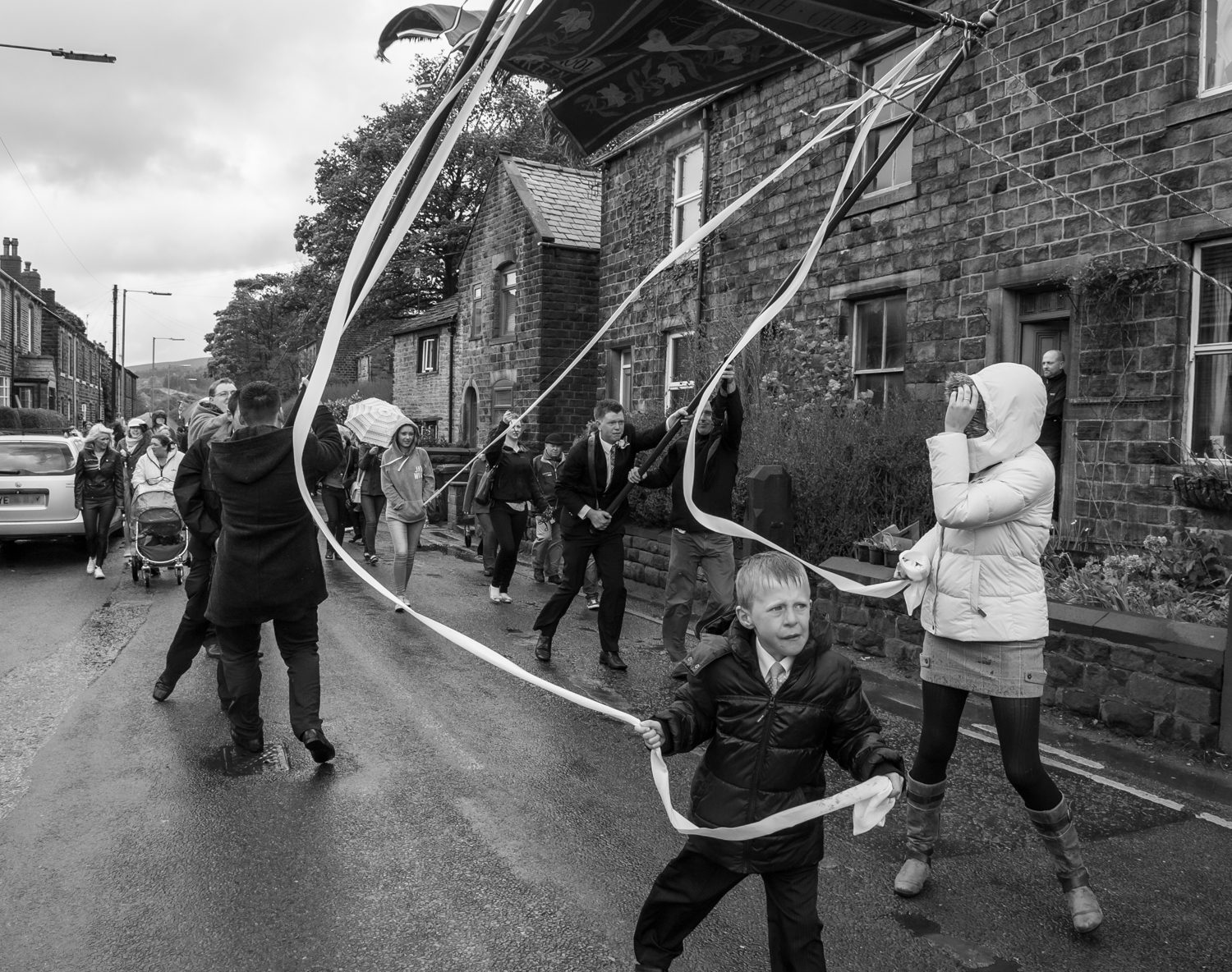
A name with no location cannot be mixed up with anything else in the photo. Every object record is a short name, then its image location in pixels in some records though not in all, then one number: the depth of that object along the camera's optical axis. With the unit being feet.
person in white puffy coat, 11.80
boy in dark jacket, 9.12
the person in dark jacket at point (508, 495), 35.42
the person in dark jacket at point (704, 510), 24.66
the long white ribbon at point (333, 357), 8.63
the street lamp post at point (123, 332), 192.44
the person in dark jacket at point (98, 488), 41.09
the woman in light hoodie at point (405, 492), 33.68
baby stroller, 36.88
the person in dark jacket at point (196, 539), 20.99
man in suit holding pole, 25.36
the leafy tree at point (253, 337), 235.61
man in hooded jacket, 16.93
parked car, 44.62
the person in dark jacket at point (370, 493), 44.86
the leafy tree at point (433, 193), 138.92
